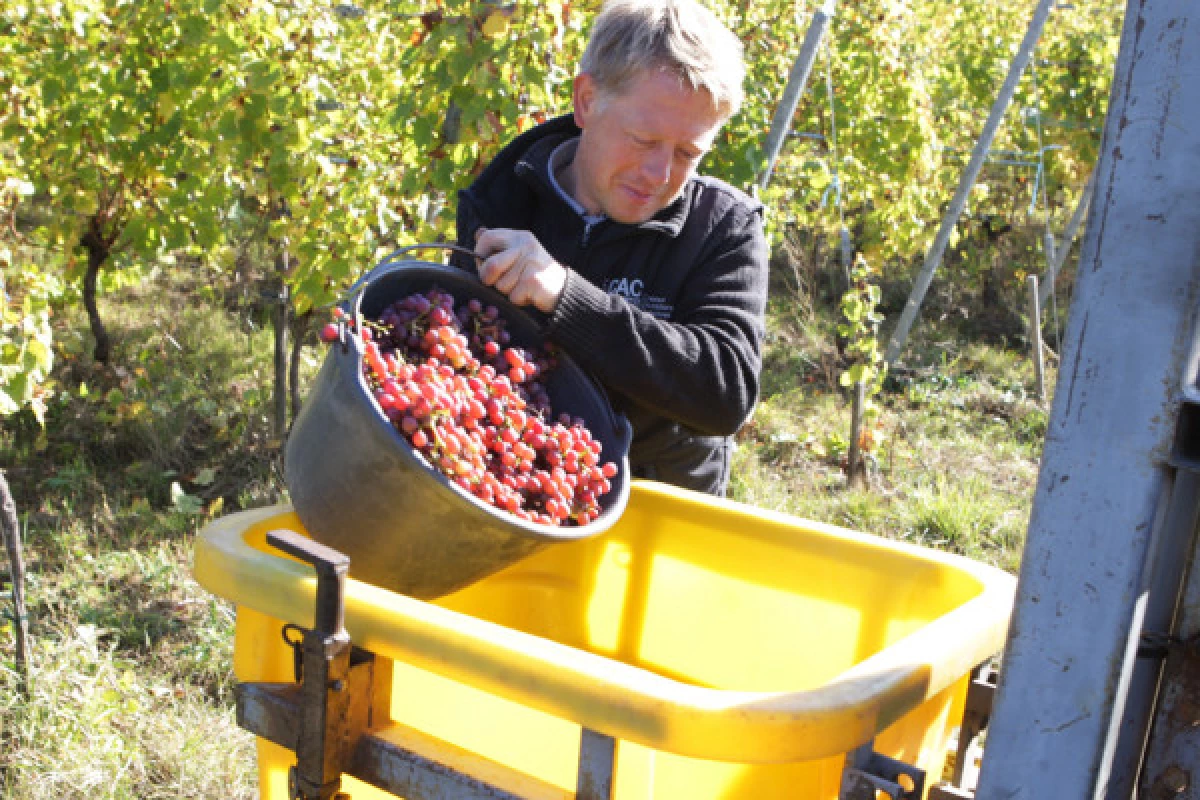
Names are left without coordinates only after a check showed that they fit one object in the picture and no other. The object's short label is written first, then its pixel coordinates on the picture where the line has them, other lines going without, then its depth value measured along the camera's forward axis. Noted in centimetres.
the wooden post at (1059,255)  666
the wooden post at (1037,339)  557
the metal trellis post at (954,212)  537
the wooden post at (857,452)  430
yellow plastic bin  107
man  156
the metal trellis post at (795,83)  414
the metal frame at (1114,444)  87
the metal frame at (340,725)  119
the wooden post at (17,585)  240
